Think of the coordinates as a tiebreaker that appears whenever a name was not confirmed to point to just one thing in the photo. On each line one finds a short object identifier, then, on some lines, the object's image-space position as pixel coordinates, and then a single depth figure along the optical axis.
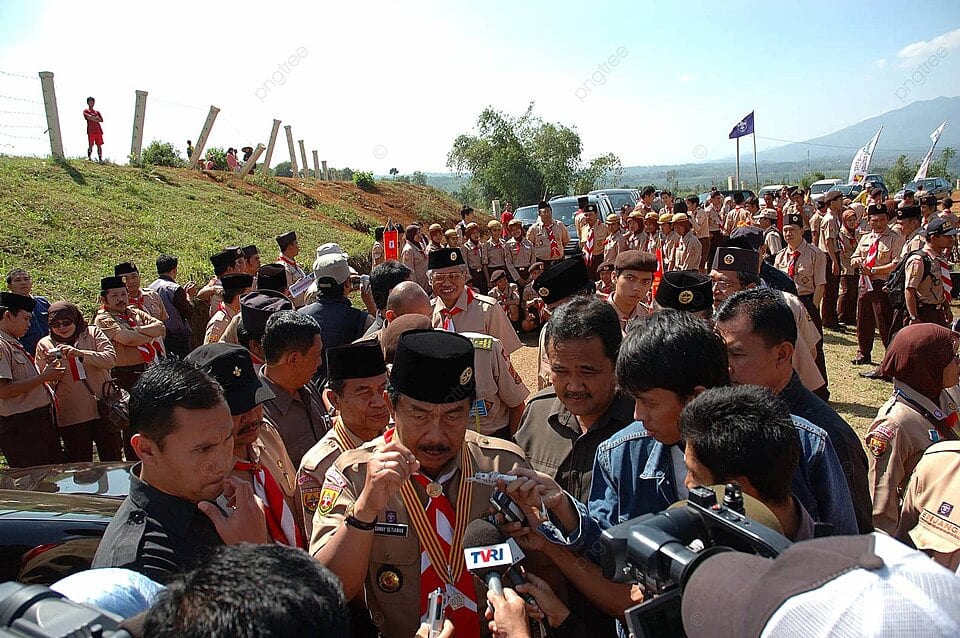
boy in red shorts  18.25
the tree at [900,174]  47.53
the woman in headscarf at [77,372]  5.76
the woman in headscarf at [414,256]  12.35
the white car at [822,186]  29.71
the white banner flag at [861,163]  30.30
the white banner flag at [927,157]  25.64
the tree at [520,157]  33.78
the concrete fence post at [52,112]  15.02
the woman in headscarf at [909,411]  3.29
